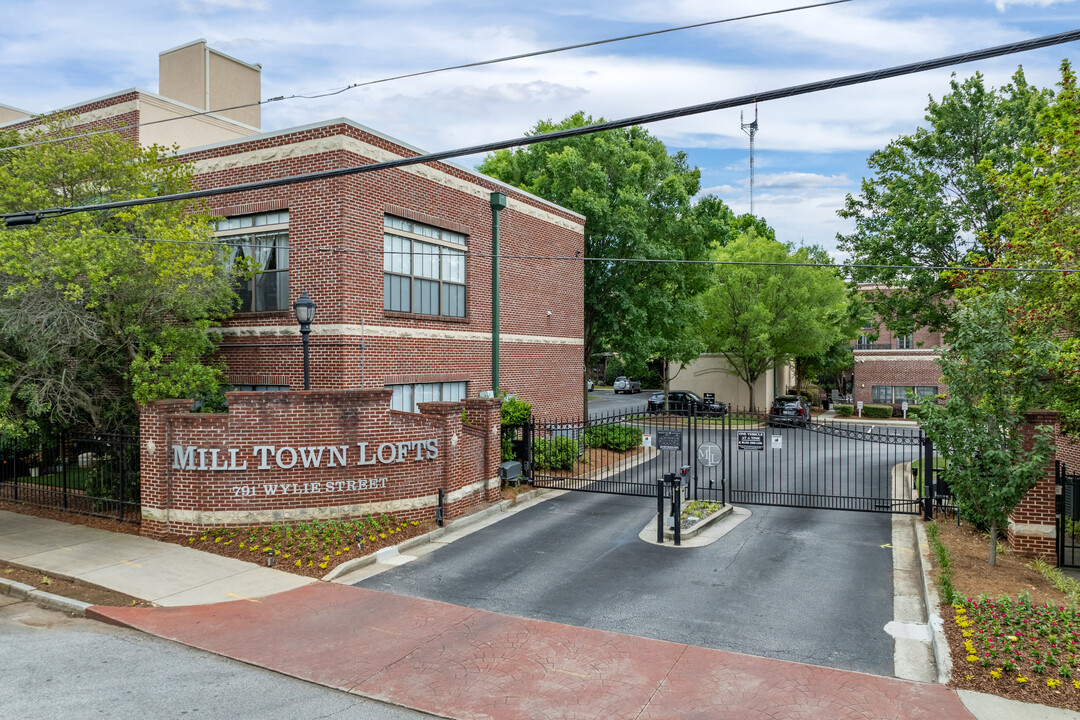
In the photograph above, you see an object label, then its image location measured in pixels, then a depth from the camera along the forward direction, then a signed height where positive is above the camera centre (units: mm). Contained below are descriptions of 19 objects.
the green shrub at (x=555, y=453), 19891 -2409
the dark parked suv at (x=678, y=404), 43344 -2199
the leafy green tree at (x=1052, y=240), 12805 +2541
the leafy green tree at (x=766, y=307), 40844 +3642
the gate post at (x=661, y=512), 13336 -2696
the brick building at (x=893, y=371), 49938 -107
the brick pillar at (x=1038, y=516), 11945 -2451
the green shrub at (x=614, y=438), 25281 -2483
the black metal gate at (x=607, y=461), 18078 -2894
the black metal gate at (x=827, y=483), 15680 -3308
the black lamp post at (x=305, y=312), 13797 +1083
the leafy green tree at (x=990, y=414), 11117 -699
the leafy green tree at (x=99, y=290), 12227 +1410
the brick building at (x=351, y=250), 15931 +2914
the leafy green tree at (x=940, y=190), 21984 +5915
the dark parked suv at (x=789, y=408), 39406 -2157
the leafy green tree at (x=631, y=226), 27000 +5637
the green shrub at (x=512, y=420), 18234 -1344
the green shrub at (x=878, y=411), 46750 -2762
